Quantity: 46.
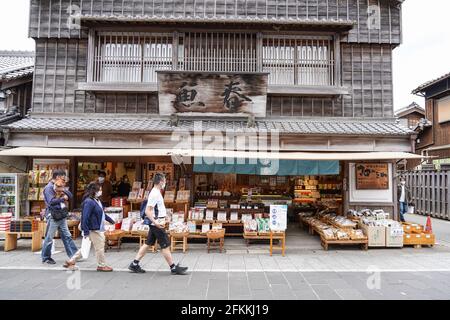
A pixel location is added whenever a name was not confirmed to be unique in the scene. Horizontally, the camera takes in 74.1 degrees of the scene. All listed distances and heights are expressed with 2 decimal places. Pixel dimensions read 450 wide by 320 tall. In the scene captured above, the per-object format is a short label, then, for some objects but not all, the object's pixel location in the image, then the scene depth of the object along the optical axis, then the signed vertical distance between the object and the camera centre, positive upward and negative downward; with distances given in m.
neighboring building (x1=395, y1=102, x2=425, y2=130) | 25.34 +5.91
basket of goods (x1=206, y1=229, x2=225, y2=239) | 9.05 -1.64
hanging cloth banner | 9.47 +0.46
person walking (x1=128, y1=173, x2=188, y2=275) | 6.74 -1.08
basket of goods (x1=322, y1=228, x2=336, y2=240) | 9.31 -1.67
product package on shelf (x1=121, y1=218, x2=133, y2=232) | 9.54 -1.47
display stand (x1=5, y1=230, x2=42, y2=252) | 8.80 -1.84
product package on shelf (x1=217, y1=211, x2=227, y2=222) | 10.20 -1.24
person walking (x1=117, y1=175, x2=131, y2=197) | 11.64 -0.39
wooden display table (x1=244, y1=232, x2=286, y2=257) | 8.73 -1.72
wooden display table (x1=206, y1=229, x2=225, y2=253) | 9.05 -1.67
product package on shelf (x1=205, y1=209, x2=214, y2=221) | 10.02 -1.20
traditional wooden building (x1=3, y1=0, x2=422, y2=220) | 10.59 +4.33
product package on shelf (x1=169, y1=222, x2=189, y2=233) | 9.07 -1.49
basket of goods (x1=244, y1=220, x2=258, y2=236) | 9.35 -1.51
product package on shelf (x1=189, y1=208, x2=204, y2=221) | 10.16 -1.17
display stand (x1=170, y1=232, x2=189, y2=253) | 8.92 -1.83
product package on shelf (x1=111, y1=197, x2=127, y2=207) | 10.62 -0.82
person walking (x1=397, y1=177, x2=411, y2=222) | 13.50 -0.69
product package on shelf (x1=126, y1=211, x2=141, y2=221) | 9.92 -1.21
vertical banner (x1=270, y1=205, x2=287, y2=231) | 8.81 -1.09
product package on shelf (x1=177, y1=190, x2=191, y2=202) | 10.47 -0.55
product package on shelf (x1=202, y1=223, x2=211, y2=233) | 9.48 -1.51
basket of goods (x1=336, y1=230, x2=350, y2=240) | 9.35 -1.69
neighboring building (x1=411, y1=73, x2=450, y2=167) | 18.89 +4.26
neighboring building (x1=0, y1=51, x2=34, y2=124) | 12.27 +3.79
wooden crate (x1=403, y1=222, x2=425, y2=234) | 10.05 -1.58
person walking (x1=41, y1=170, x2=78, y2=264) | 7.51 -1.12
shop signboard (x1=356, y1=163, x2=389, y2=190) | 10.92 +0.21
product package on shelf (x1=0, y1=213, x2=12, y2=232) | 9.12 -1.36
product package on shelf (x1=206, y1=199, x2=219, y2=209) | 10.85 -0.88
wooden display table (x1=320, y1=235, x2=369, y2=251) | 9.27 -1.89
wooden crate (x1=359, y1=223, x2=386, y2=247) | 9.42 -1.72
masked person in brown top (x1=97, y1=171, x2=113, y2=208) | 11.56 -0.46
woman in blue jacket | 6.95 -1.05
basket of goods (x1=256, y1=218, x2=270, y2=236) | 9.27 -1.47
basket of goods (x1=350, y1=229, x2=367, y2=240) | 9.30 -1.68
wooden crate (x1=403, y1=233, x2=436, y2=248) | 9.59 -1.86
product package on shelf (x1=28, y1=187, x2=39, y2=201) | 10.72 -0.57
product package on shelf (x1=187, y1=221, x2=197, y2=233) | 9.50 -1.48
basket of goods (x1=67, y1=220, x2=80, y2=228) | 10.05 -1.50
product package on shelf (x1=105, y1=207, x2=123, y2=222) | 9.96 -1.09
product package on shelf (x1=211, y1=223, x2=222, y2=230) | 9.51 -1.49
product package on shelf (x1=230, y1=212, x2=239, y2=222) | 10.34 -1.28
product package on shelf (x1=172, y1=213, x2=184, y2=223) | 9.91 -1.28
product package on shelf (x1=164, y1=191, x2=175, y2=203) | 10.46 -0.59
